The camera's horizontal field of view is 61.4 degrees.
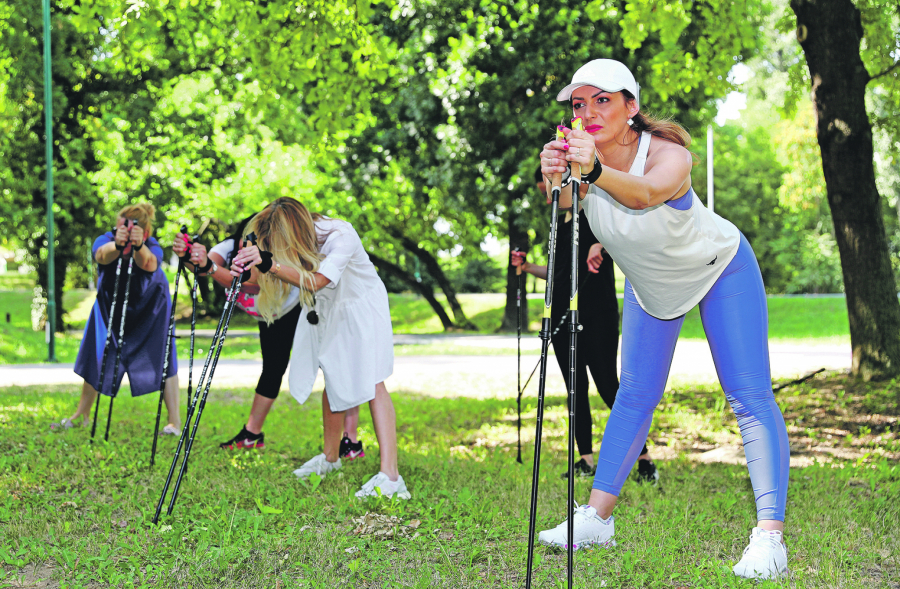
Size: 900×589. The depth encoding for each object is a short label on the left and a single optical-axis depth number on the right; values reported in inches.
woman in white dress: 175.3
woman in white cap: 122.5
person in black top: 199.1
